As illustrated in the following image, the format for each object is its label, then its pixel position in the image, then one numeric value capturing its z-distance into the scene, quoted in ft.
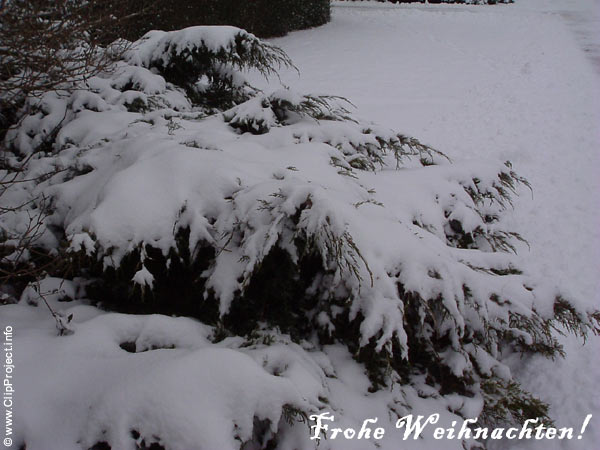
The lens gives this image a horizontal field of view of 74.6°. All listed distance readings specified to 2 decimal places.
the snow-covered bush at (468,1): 65.67
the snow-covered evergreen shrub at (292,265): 6.23
